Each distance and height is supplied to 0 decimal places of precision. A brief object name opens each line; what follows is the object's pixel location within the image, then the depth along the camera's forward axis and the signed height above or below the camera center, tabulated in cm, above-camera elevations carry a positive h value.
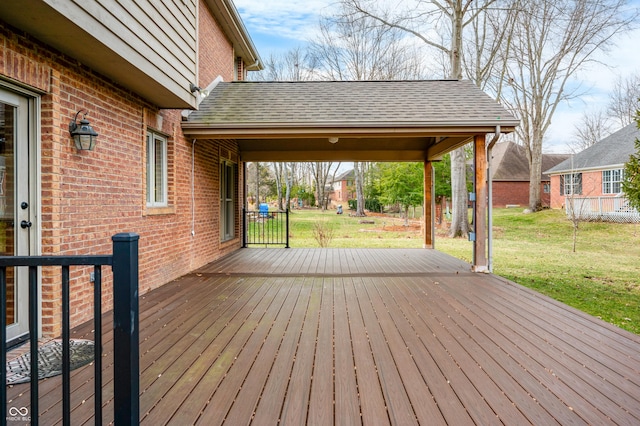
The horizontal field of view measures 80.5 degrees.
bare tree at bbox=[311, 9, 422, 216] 2062 +896
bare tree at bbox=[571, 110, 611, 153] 2892 +632
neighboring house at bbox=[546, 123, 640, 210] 1919 +220
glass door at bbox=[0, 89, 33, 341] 317 +11
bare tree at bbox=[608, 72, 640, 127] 2458 +745
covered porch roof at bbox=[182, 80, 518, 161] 642 +173
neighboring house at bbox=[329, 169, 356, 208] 4891 +271
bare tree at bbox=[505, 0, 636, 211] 1531 +751
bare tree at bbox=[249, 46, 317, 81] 2412 +937
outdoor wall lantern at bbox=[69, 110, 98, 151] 377 +78
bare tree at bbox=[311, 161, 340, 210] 3375 +317
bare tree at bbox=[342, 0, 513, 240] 1260 +656
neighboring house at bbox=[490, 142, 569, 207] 2972 +217
